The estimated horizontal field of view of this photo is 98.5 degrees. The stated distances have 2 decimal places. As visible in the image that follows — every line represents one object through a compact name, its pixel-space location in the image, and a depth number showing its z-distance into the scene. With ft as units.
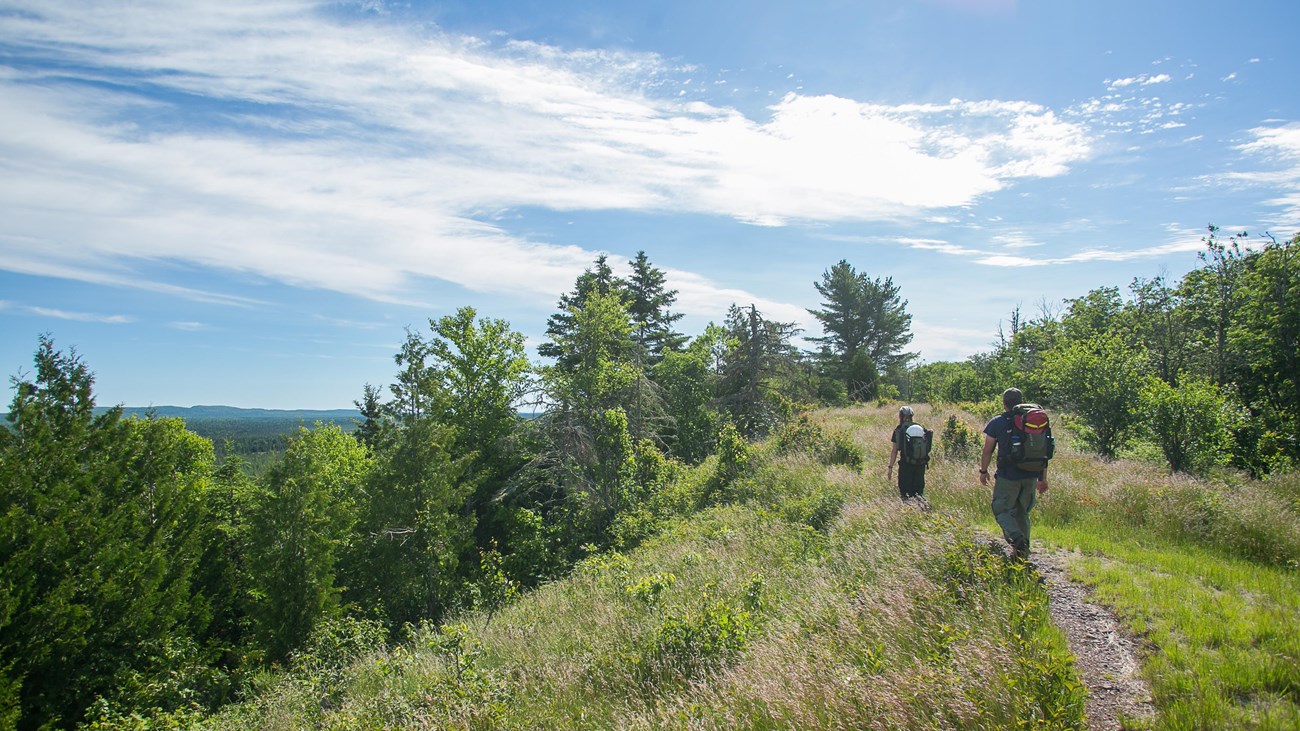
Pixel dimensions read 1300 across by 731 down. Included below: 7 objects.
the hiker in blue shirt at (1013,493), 21.62
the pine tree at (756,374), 82.84
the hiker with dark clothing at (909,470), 30.25
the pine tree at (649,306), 134.72
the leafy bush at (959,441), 43.96
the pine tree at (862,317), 153.79
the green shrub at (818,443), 50.96
